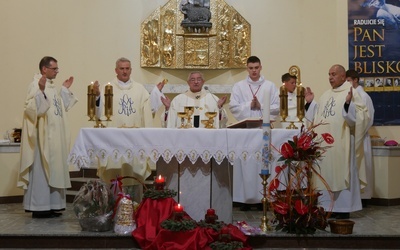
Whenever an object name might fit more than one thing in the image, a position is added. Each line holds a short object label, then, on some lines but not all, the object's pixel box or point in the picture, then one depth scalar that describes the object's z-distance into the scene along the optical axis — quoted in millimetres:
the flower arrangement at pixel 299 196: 5918
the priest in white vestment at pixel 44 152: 7156
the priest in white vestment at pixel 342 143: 7324
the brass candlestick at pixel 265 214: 5945
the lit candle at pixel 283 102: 6422
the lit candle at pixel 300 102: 6422
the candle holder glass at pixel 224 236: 5461
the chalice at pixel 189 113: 6660
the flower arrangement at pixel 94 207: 6062
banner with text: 9875
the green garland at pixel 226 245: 5340
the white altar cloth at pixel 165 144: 6059
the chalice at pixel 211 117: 6695
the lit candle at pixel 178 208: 5719
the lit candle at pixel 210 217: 5789
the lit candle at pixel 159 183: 6027
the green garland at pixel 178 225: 5582
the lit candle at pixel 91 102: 6543
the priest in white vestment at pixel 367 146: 8969
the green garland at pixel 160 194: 6000
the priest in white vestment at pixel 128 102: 7914
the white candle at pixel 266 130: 5945
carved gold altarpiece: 10797
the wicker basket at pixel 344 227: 5953
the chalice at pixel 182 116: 6646
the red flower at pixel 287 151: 5926
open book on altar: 6395
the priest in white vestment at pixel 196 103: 7863
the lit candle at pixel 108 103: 6695
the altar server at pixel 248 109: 8141
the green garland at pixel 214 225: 5684
